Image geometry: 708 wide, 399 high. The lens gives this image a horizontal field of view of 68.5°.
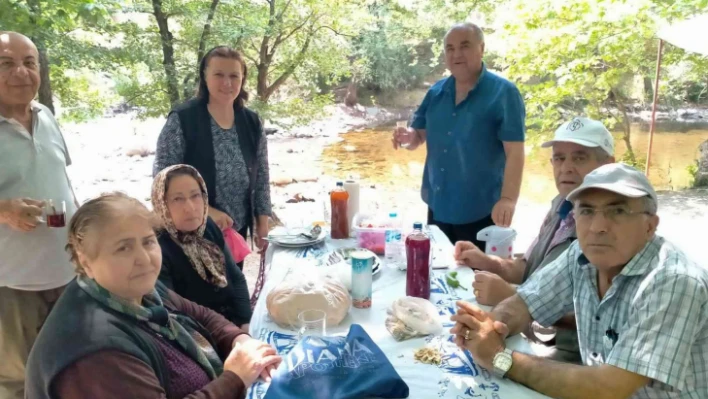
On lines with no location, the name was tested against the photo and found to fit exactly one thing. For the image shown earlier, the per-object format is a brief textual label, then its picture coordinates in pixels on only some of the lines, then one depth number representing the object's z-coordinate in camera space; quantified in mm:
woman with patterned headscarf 1977
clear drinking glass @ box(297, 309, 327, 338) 1397
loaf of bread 1571
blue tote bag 1201
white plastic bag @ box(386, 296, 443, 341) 1536
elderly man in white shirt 2117
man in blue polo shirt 2803
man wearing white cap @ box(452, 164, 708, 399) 1187
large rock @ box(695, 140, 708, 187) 7316
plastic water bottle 2109
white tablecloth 1301
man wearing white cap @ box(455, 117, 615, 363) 1721
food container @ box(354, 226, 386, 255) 2225
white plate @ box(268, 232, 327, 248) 2258
